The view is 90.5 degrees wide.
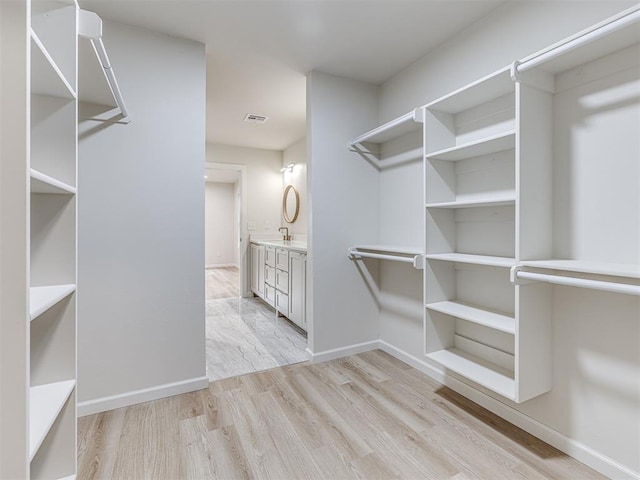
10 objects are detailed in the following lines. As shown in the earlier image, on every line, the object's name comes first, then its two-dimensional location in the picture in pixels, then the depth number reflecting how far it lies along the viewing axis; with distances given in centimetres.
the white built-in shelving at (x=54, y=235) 111
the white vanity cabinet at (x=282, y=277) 326
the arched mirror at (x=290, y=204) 486
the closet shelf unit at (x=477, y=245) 160
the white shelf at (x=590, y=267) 116
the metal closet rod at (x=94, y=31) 121
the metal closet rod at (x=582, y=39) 115
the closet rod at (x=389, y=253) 211
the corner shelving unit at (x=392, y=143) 234
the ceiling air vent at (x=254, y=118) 373
